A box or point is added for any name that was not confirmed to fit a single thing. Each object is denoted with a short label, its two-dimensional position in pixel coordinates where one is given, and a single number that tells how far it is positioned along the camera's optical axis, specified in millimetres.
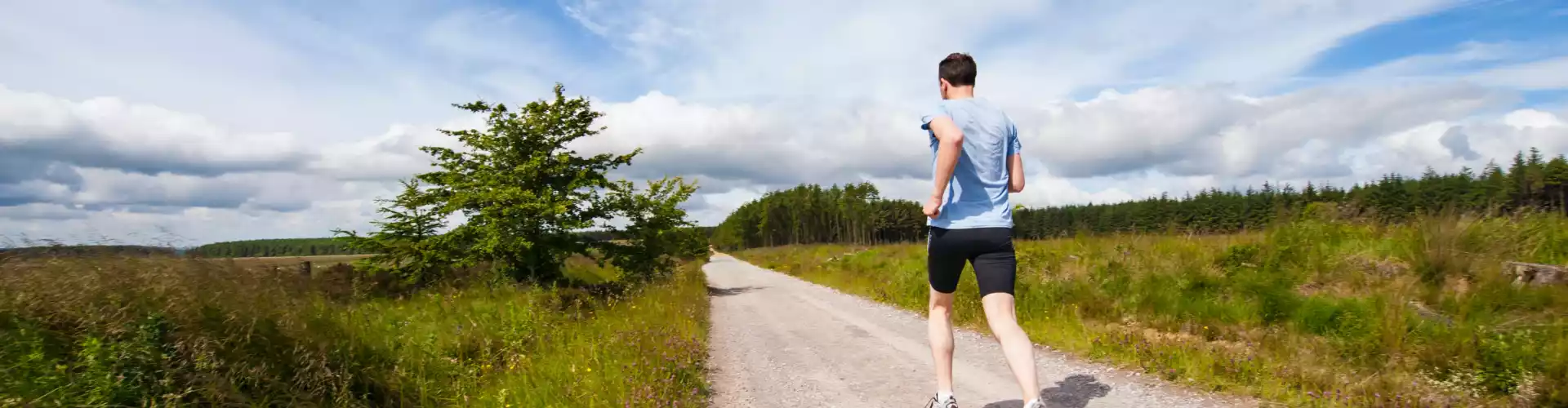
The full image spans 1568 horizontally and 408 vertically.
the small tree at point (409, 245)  14133
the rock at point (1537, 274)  6109
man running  2961
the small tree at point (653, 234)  15828
